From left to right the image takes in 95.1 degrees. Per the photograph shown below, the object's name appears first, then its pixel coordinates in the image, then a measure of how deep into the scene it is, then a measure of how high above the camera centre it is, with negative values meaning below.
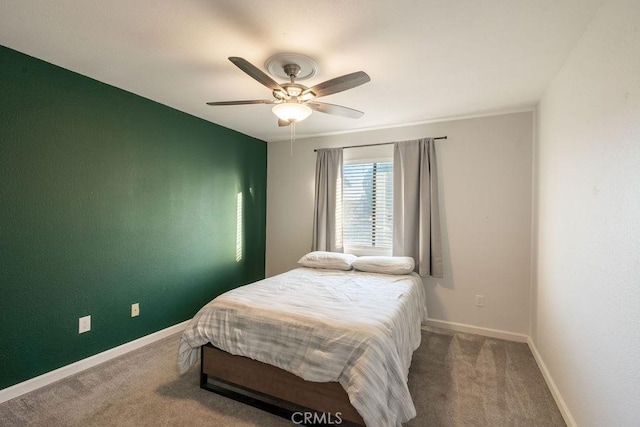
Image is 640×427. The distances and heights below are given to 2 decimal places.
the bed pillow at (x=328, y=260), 3.37 -0.57
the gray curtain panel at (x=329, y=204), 3.93 +0.11
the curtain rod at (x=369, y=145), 3.68 +0.88
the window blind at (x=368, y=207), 3.74 +0.07
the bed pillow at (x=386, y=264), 3.12 -0.56
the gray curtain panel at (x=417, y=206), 3.33 +0.08
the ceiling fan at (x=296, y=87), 1.85 +0.83
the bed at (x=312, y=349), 1.60 -0.86
